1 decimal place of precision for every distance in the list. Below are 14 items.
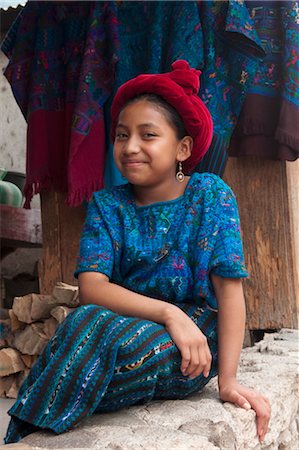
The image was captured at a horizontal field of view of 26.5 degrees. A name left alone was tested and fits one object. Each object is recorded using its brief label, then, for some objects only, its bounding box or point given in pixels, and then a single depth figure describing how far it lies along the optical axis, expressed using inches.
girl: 65.4
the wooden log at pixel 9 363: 136.0
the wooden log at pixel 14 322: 138.6
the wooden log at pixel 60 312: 127.6
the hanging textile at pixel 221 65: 118.9
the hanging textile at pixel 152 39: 118.0
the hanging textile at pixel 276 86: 120.4
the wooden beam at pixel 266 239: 132.4
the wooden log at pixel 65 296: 128.5
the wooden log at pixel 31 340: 132.8
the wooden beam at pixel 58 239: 139.9
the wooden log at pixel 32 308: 132.5
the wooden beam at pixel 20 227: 176.7
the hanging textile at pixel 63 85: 121.4
